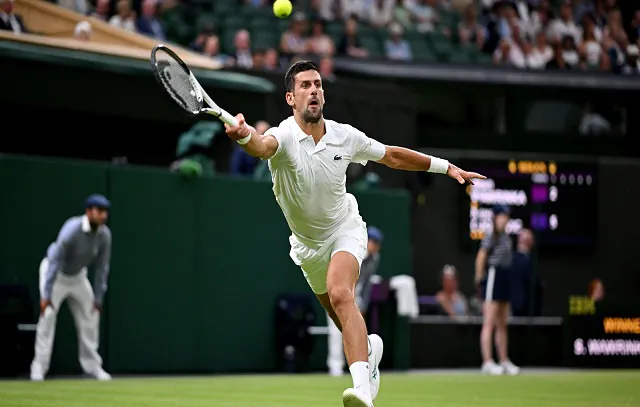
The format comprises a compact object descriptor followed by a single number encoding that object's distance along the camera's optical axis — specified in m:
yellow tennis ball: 11.97
